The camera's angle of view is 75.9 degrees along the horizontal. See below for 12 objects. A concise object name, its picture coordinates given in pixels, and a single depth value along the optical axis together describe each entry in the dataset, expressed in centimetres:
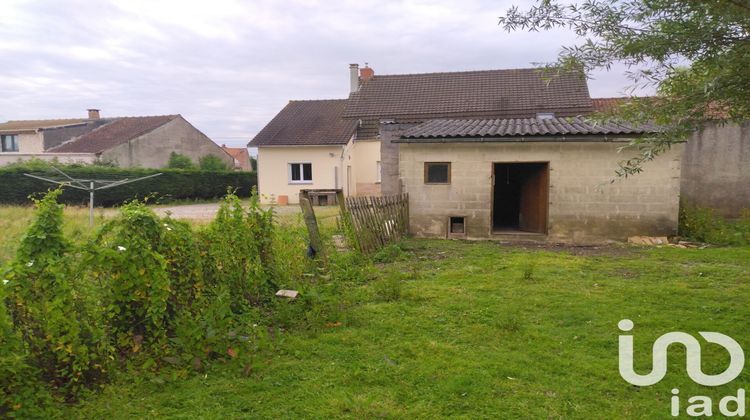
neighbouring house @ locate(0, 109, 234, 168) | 3209
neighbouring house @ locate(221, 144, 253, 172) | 6478
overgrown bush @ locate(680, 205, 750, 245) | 1091
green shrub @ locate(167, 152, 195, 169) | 3306
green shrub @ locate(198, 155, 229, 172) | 3322
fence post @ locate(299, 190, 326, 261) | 751
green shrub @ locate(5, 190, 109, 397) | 333
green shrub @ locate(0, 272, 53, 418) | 301
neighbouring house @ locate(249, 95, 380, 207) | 2612
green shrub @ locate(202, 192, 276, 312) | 498
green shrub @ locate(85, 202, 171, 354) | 382
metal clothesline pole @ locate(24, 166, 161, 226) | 1341
